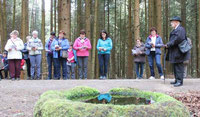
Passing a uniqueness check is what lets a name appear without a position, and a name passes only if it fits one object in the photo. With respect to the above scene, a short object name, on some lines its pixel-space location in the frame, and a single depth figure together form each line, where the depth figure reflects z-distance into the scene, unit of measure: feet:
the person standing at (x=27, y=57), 32.89
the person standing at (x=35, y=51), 30.22
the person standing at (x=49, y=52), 30.86
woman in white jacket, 27.37
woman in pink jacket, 29.96
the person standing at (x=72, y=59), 33.99
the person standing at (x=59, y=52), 29.81
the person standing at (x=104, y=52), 29.17
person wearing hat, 21.30
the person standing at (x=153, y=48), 28.04
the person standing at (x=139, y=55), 31.37
